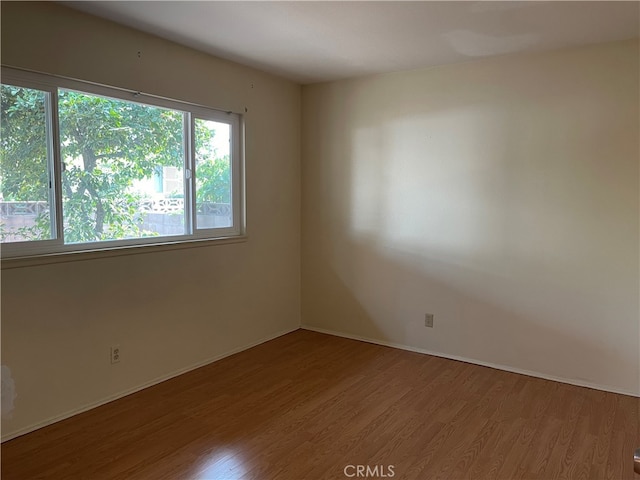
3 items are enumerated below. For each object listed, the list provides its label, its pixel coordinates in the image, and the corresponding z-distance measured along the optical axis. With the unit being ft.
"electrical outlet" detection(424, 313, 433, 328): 13.01
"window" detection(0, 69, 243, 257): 8.35
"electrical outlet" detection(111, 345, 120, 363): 9.94
